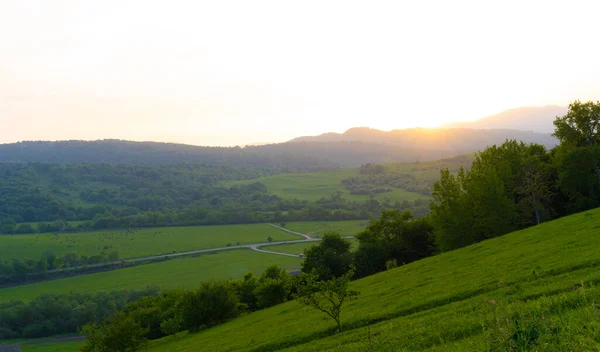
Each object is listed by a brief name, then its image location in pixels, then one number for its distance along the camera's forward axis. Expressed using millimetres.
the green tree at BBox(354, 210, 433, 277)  76500
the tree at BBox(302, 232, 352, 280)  79538
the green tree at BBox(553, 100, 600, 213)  59625
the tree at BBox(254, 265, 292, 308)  63156
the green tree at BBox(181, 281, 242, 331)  57469
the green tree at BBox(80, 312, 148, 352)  45750
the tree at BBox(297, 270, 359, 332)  27000
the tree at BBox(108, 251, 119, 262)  168625
